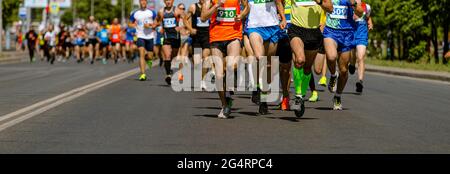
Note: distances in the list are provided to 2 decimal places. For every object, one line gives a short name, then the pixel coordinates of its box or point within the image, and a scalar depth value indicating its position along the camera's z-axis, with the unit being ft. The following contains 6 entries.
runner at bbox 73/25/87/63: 147.64
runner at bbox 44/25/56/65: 148.79
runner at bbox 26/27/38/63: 148.66
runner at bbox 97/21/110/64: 145.59
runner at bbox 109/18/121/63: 138.41
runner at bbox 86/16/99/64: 142.10
